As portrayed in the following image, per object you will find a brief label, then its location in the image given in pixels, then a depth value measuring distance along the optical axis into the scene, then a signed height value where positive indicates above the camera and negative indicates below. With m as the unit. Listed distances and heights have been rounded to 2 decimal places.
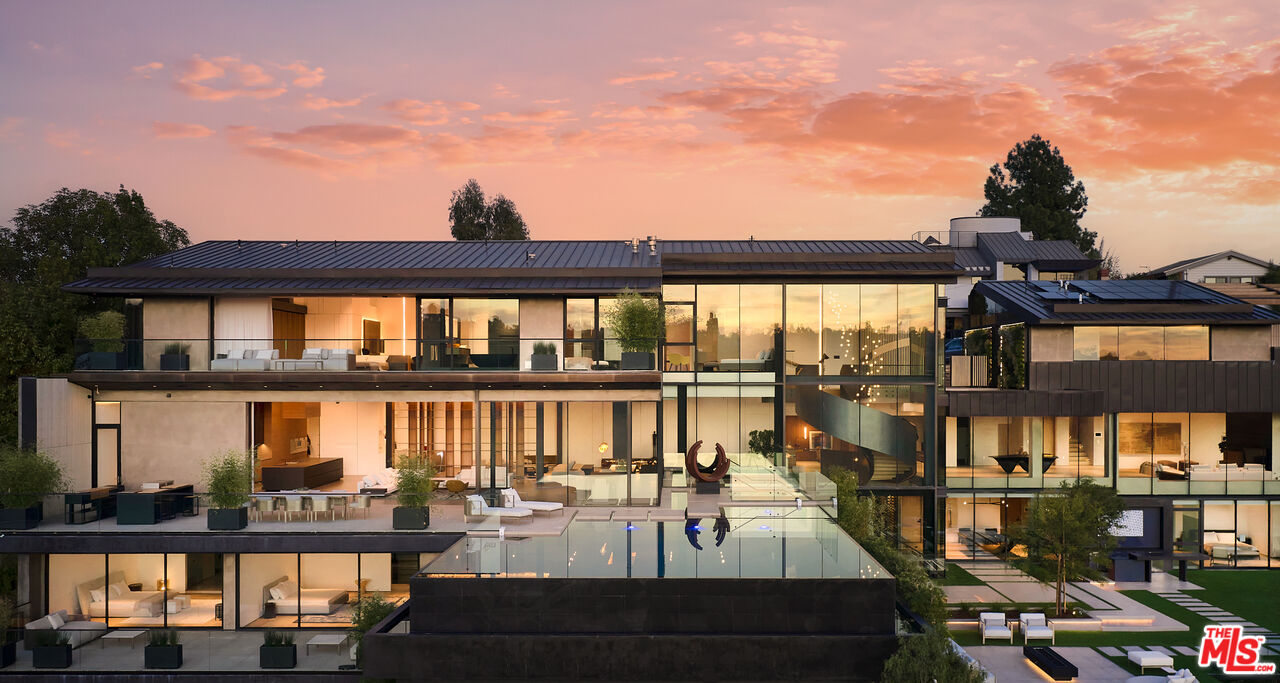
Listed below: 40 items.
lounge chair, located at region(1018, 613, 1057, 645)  18.06 -6.65
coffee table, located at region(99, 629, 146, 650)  16.98 -6.44
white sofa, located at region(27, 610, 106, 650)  17.07 -6.47
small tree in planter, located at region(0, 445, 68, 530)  18.41 -3.55
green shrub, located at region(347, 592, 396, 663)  15.06 -5.37
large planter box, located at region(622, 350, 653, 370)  21.22 -0.55
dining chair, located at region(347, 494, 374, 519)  19.27 -4.01
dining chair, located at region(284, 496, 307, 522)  18.77 -4.00
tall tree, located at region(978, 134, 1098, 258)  65.06 +12.50
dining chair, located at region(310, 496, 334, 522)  18.86 -4.02
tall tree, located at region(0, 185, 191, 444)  27.39 +3.38
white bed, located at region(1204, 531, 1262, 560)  25.55 -6.75
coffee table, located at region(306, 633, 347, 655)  16.33 -6.26
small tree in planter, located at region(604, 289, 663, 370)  21.23 +0.23
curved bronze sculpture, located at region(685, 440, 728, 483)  20.27 -3.34
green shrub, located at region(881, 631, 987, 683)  11.73 -4.88
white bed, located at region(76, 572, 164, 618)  18.59 -6.19
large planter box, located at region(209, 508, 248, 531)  18.28 -4.20
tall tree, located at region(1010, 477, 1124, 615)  20.42 -5.02
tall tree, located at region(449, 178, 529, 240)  61.94 +9.80
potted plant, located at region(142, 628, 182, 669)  16.25 -6.48
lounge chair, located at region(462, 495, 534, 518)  18.36 -4.00
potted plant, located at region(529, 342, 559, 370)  21.44 -0.54
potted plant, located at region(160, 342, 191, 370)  21.48 -0.56
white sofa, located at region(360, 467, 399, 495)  21.97 -4.07
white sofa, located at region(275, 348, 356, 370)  21.38 -0.60
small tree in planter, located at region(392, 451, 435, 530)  18.20 -3.62
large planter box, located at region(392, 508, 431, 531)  18.19 -4.14
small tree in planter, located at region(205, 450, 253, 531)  18.30 -3.73
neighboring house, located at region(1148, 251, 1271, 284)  49.97 +4.58
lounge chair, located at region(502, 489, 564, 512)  18.84 -3.96
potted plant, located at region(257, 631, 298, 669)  16.08 -6.40
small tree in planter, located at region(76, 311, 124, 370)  21.30 -0.26
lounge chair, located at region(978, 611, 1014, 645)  18.42 -6.71
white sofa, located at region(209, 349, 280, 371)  21.39 -0.58
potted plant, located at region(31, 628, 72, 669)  16.44 -6.61
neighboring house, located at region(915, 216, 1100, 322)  44.81 +4.99
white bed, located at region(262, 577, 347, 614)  18.86 -6.22
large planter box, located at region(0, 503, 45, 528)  18.38 -4.18
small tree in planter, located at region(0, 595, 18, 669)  16.55 -6.44
